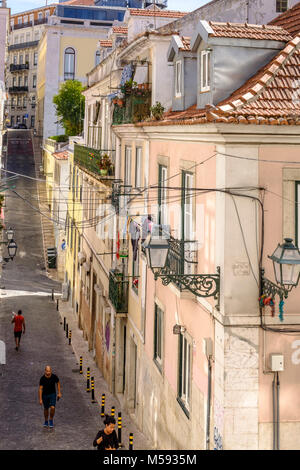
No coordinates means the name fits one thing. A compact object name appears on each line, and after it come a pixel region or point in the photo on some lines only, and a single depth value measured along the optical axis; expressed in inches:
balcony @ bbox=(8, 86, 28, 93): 3785.4
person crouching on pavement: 438.6
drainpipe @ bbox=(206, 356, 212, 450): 393.4
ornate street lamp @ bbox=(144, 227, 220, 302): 378.6
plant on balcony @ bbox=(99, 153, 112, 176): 831.1
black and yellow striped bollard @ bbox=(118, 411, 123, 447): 578.9
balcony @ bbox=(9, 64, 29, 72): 3788.6
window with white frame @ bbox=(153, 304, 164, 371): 554.2
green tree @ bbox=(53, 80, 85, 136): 2023.9
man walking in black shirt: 584.7
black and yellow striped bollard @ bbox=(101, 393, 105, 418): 669.2
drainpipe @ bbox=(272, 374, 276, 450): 373.4
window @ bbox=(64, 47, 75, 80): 2613.2
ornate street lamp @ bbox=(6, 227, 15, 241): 1044.2
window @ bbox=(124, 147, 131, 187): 735.5
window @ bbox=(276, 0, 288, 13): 600.4
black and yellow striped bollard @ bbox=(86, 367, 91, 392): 784.9
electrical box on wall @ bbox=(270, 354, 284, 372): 370.0
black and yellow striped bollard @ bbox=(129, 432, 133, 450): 544.6
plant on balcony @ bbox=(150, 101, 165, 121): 543.2
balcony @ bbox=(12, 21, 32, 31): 3932.6
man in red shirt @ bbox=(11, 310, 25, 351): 954.7
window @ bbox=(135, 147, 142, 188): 660.1
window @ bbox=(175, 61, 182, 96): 525.1
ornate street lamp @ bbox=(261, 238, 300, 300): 342.9
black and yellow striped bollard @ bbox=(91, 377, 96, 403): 750.1
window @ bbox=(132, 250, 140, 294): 666.8
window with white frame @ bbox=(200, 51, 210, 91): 437.1
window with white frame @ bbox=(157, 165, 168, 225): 541.6
